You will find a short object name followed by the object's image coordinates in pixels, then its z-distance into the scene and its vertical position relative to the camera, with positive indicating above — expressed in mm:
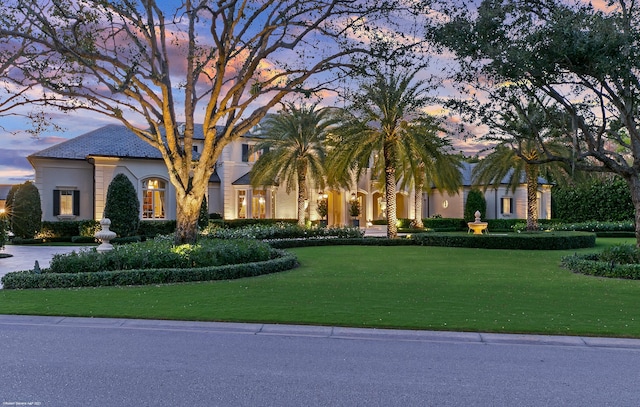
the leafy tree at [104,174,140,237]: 28750 +576
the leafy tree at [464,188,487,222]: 44094 +627
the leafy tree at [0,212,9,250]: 21453 -683
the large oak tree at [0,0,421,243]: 15875 +4850
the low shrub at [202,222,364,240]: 25780 -998
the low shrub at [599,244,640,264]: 14930 -1360
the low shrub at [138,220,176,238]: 31422 -779
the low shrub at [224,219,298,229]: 34828 -613
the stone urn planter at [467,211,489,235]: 31297 -965
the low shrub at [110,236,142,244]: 27828 -1336
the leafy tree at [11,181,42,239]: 29297 +261
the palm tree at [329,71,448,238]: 26469 +4443
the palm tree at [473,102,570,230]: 29388 +2967
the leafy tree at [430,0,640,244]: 14125 +4542
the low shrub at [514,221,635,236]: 35250 -1287
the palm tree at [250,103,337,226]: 31312 +4228
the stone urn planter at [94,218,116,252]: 16753 -676
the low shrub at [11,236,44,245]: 29002 -1387
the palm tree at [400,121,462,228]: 26031 +2916
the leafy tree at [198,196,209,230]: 30656 -118
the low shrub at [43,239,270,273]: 13648 -1191
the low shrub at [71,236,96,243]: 28844 -1318
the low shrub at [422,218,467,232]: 43219 -1049
